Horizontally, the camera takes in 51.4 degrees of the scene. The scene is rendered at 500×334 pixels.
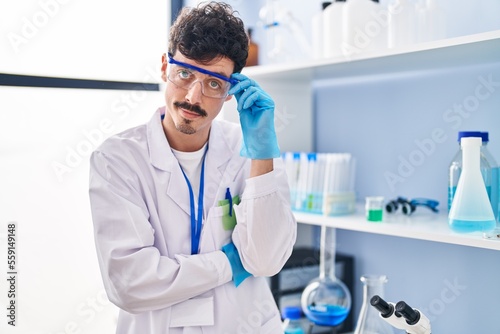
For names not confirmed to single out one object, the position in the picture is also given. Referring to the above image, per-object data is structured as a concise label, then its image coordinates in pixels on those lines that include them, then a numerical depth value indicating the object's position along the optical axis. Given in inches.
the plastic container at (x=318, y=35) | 76.7
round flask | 73.3
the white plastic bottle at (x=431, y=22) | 64.3
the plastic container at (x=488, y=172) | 58.6
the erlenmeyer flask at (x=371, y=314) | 64.9
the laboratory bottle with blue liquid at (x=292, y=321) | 75.0
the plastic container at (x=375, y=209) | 67.4
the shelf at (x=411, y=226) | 54.5
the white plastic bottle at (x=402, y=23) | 65.0
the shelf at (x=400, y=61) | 55.8
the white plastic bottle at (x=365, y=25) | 69.8
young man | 54.1
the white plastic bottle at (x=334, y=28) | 72.6
